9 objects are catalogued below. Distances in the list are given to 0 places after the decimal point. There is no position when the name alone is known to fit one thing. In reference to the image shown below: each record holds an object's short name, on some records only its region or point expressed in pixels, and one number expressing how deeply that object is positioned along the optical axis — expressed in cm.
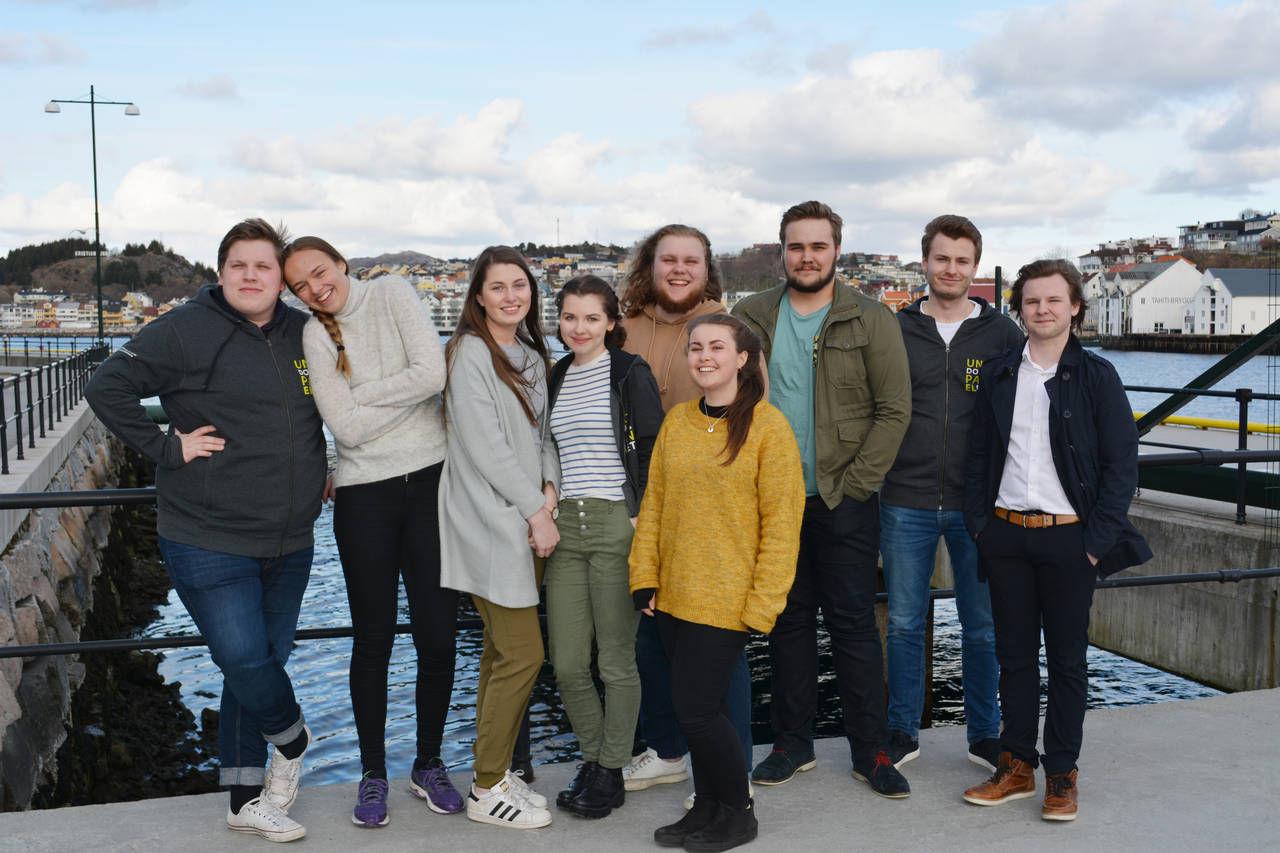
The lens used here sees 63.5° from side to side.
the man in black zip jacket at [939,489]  365
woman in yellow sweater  301
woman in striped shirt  323
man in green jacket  346
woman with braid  311
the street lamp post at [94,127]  3297
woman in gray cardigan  312
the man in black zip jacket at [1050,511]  324
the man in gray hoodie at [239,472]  295
